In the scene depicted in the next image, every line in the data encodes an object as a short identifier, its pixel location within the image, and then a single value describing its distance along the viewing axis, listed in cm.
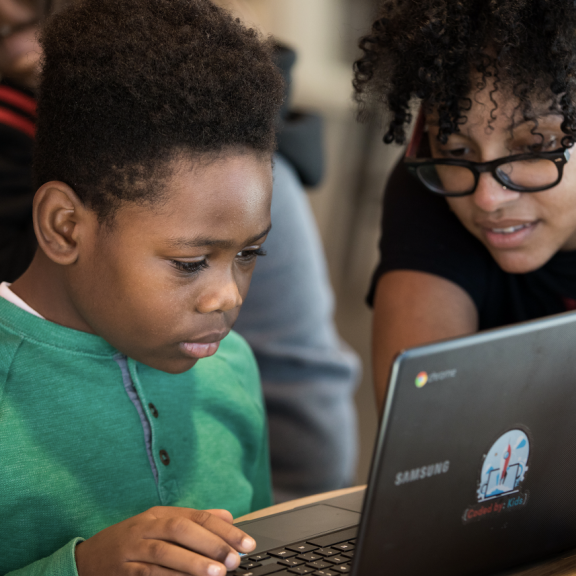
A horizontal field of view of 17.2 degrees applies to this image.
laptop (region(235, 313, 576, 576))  119
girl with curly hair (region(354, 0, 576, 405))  143
